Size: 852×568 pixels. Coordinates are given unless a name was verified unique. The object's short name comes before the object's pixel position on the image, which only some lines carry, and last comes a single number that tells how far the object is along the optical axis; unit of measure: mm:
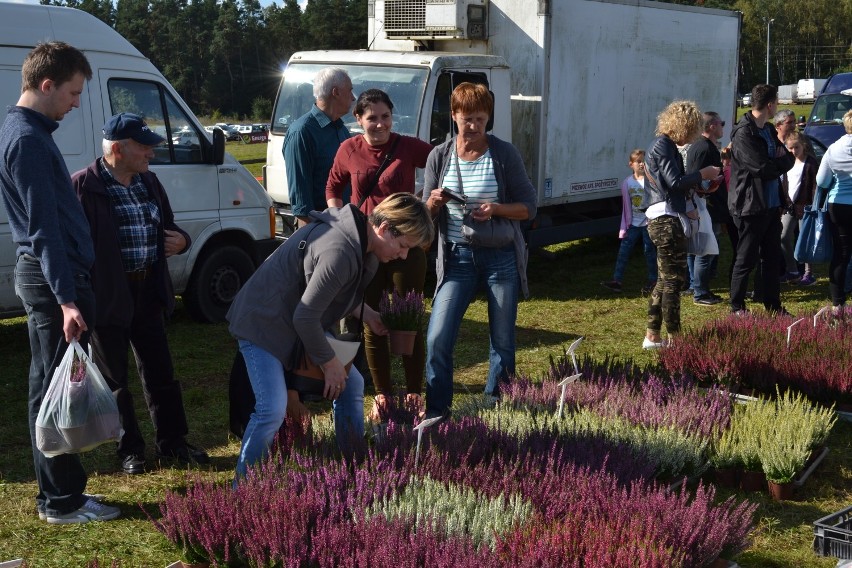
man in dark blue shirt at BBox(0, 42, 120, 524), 4375
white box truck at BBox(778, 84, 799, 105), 88062
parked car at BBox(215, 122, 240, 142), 50156
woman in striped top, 5684
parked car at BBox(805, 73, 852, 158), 20312
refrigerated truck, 10844
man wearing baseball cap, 5117
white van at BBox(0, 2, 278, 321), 7926
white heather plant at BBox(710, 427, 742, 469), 5129
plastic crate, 3695
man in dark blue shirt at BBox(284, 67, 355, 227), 6574
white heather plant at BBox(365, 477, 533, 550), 3727
